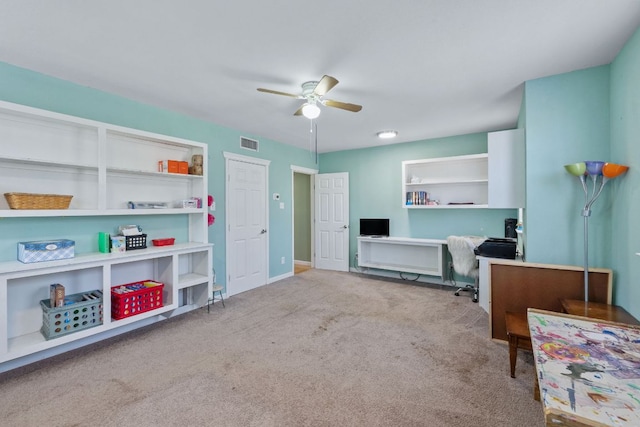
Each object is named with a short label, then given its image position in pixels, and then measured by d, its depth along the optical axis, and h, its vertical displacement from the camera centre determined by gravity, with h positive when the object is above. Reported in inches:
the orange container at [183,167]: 133.9 +20.4
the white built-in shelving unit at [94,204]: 93.5 +3.2
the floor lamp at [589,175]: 83.3 +10.2
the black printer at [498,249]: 126.3 -17.4
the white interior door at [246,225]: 170.7 -8.6
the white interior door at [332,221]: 233.5 -8.8
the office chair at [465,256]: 160.1 -26.0
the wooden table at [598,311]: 78.1 -29.3
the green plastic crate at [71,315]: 93.7 -34.7
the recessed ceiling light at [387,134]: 178.4 +47.7
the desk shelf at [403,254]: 189.8 -32.0
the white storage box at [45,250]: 90.7 -12.4
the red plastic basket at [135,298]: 109.0 -33.8
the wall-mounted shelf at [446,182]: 181.9 +17.6
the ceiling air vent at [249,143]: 177.9 +42.1
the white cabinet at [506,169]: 115.7 +16.4
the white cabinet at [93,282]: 88.1 -27.8
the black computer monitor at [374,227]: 213.9 -12.5
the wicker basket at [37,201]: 88.4 +3.7
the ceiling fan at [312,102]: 105.8 +39.6
